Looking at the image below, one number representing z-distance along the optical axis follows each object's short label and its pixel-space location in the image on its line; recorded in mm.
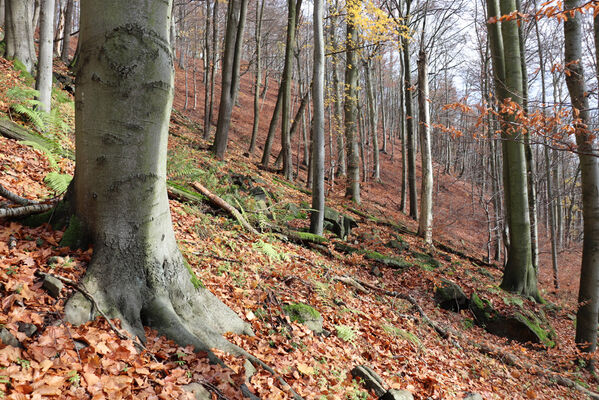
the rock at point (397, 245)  10156
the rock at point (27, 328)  2068
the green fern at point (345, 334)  4184
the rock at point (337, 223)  9180
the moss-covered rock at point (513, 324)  7219
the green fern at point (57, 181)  3742
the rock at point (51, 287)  2395
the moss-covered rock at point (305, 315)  4004
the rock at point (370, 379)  3424
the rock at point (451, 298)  7610
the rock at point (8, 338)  1941
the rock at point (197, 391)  2279
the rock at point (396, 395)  3215
